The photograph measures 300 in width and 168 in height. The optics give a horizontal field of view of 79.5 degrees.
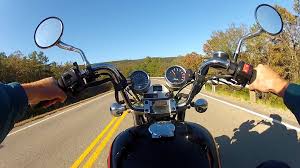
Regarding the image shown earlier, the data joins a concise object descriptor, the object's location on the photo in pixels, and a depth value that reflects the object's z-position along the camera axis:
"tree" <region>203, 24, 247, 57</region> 23.66
